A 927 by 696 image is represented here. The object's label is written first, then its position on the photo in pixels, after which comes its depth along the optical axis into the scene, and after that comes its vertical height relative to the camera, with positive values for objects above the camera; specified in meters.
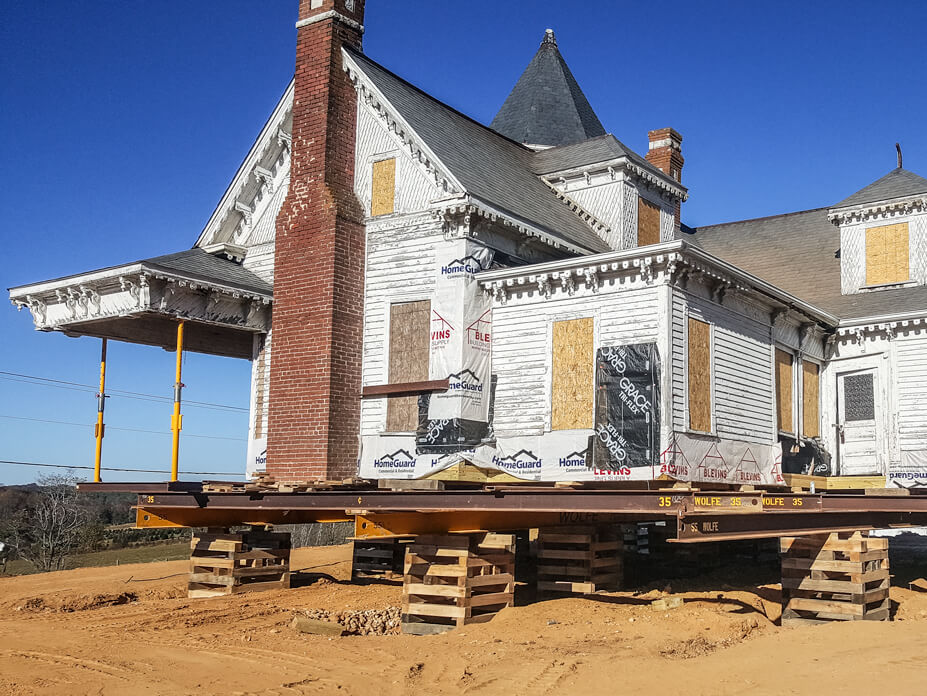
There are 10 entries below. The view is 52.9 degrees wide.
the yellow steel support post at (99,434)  17.48 +0.49
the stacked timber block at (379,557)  19.42 -1.86
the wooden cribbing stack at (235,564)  16.89 -1.83
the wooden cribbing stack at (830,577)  12.77 -1.38
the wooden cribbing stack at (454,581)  12.95 -1.59
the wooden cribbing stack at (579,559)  15.48 -1.47
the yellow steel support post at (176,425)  17.05 +0.68
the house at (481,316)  17.14 +3.16
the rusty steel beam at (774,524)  10.52 -0.61
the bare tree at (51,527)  38.78 -3.18
